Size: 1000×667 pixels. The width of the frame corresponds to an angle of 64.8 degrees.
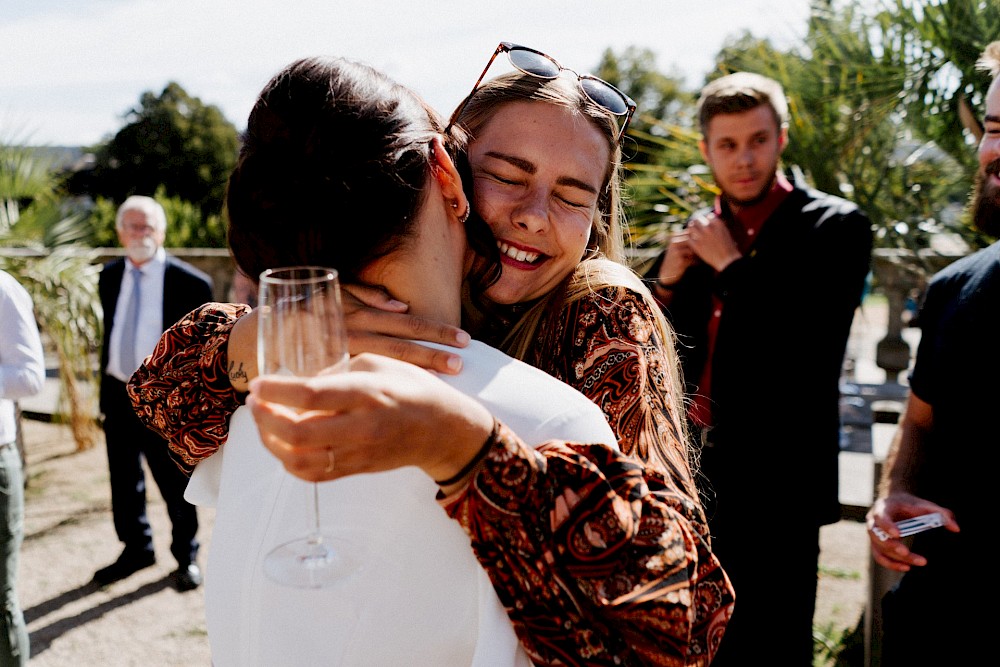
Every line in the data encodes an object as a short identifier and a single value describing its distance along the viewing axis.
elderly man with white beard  4.81
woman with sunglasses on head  0.98
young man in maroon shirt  3.25
